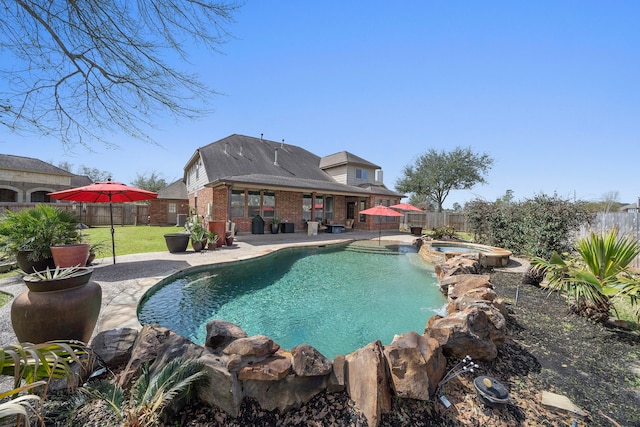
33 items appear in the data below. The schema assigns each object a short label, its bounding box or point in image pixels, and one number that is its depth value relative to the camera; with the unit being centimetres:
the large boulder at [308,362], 225
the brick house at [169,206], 2097
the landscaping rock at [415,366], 222
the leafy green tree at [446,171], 2809
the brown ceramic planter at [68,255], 550
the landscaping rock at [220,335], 261
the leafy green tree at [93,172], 4569
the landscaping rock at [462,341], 283
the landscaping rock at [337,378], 229
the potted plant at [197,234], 922
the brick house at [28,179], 2200
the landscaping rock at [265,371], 219
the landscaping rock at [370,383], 206
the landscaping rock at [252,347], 232
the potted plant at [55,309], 246
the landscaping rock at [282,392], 217
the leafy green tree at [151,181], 3916
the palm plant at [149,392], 182
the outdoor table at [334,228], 1729
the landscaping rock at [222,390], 209
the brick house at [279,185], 1466
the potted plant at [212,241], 978
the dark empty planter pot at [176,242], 888
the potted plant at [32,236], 566
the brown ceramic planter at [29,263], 569
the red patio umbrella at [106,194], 664
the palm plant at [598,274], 390
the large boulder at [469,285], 470
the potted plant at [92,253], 671
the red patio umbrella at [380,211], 1352
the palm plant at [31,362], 135
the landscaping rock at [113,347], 250
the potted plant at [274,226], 1546
